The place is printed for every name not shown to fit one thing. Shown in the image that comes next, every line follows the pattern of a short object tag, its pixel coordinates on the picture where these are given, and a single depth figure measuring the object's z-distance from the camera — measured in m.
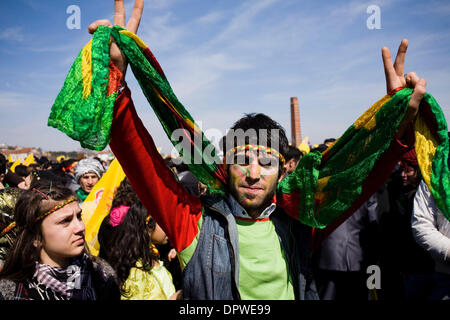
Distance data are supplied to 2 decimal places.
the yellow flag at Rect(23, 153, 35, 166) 8.09
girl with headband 1.60
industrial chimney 24.71
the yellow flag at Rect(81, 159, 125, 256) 3.11
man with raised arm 1.30
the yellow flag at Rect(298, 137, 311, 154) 8.42
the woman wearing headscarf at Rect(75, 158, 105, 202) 4.54
